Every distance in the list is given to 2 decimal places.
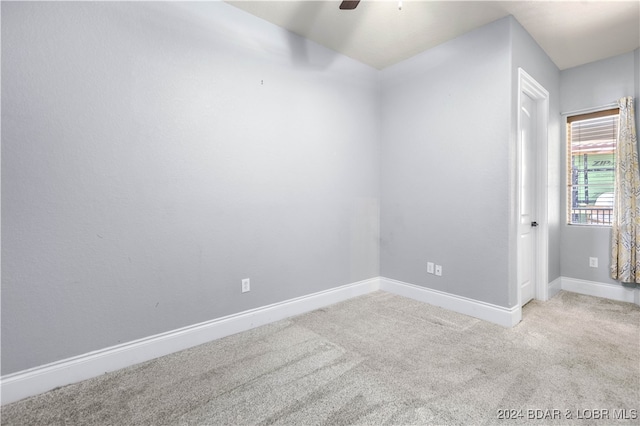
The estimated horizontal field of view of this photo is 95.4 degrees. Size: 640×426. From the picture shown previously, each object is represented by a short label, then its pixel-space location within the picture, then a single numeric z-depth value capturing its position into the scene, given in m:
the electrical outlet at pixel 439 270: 3.04
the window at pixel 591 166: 3.34
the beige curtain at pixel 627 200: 3.04
